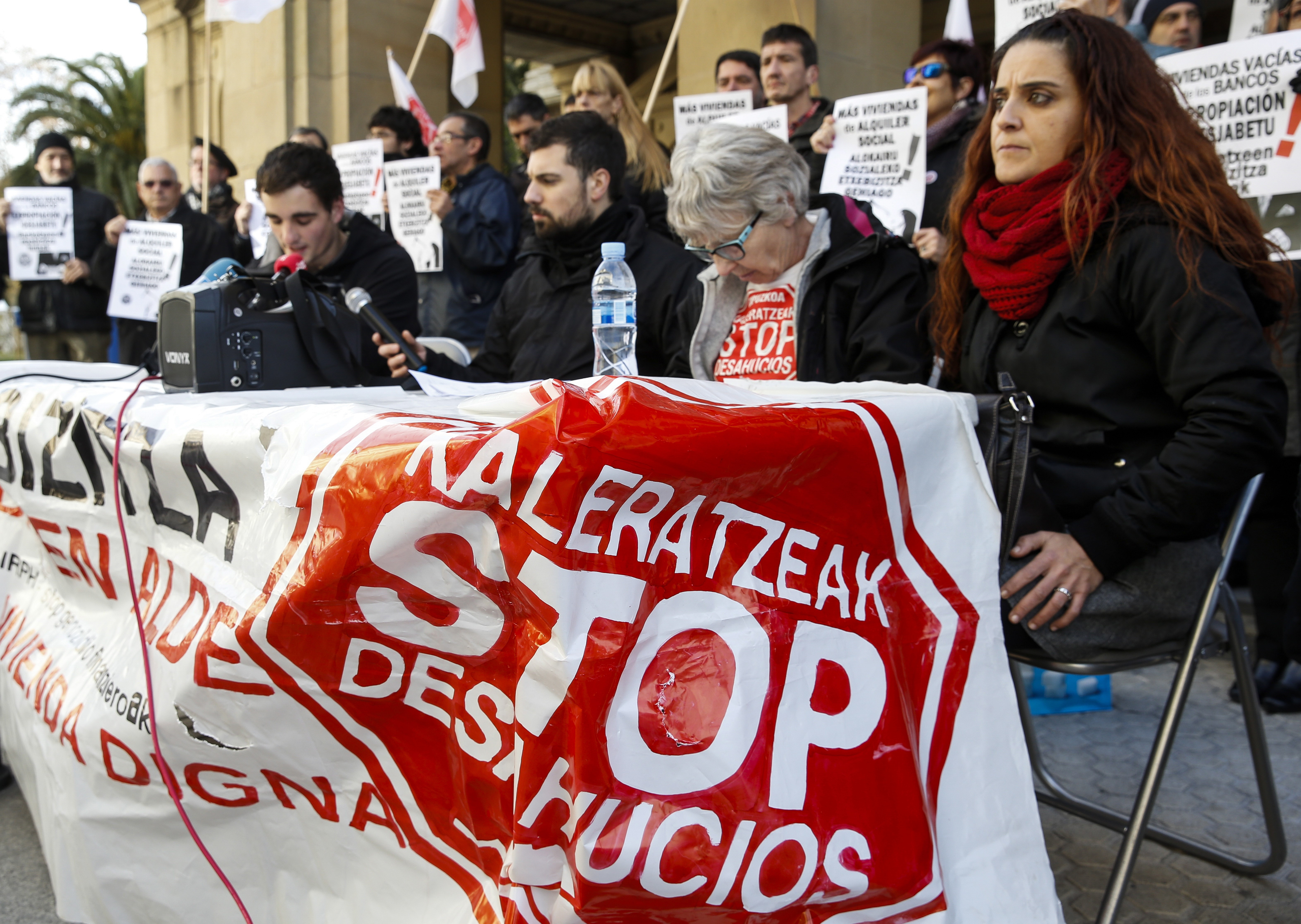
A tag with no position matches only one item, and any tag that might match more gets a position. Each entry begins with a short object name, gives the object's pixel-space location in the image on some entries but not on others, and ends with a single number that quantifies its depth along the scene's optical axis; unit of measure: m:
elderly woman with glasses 2.61
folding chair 1.79
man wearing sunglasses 6.47
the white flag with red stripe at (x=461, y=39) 6.75
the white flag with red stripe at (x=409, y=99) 7.03
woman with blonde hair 4.80
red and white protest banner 1.15
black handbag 1.66
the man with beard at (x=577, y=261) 3.37
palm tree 20.72
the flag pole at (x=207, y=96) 5.82
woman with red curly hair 1.79
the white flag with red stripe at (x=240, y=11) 5.96
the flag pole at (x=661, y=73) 5.04
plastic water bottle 2.91
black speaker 2.31
